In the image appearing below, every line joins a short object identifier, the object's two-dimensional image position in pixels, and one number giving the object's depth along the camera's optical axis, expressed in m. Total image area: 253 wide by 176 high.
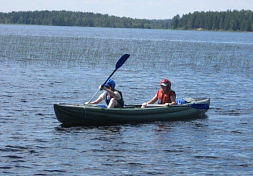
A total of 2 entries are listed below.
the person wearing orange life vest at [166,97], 19.19
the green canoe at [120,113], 17.59
